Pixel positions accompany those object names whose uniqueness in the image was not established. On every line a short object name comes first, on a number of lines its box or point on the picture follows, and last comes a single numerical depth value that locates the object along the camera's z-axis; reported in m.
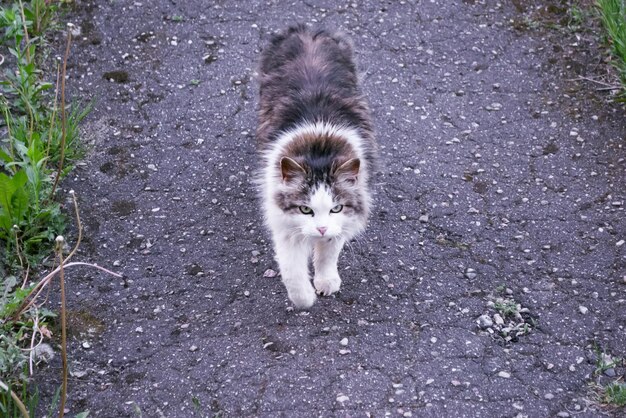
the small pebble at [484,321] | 3.87
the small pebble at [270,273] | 4.18
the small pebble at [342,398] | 3.50
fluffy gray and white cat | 3.54
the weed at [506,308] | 3.93
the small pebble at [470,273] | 4.14
